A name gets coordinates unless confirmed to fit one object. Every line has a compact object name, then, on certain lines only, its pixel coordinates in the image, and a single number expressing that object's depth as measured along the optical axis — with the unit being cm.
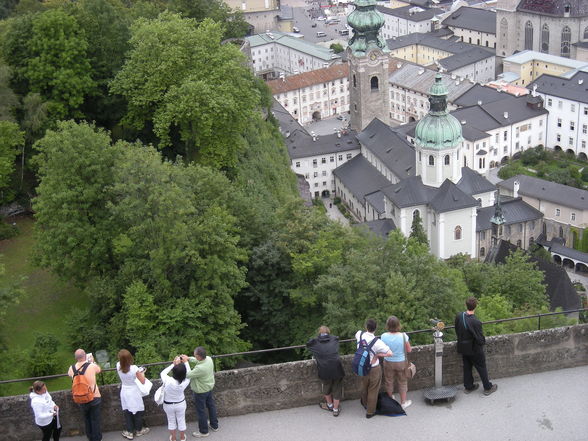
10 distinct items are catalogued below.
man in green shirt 1516
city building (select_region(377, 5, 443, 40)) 12488
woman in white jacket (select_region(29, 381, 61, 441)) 1484
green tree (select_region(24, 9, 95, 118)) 3947
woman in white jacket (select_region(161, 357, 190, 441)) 1504
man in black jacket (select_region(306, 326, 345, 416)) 1578
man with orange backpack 1507
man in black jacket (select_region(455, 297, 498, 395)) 1606
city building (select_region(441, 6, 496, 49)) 11578
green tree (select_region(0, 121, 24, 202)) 3416
